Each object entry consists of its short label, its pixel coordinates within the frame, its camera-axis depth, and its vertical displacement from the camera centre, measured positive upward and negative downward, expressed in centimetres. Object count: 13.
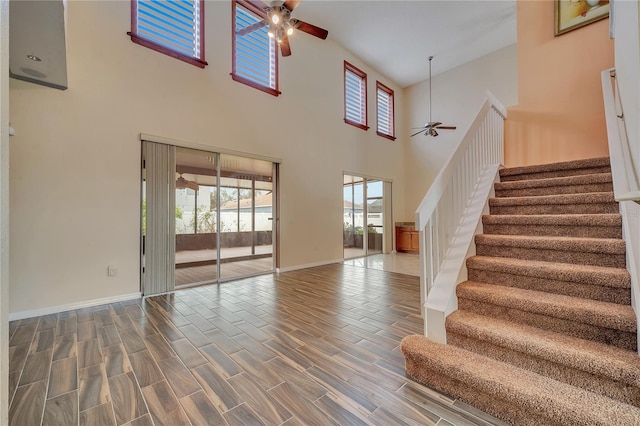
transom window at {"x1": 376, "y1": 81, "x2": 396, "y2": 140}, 784 +323
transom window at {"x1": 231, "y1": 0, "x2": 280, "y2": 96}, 471 +309
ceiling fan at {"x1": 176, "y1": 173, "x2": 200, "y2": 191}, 416 +53
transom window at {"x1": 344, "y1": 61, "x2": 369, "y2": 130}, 680 +324
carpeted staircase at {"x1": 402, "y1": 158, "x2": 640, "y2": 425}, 133 -74
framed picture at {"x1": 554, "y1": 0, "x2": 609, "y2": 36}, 349 +279
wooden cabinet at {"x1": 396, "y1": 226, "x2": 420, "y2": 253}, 768 -75
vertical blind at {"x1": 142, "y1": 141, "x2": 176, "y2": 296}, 375 -3
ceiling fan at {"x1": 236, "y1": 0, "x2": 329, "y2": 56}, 318 +251
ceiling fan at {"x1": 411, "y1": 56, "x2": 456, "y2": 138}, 614 +209
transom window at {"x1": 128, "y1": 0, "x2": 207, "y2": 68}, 375 +289
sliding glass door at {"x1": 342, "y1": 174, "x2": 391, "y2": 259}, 727 -3
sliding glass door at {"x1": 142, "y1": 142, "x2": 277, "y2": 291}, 400 +2
